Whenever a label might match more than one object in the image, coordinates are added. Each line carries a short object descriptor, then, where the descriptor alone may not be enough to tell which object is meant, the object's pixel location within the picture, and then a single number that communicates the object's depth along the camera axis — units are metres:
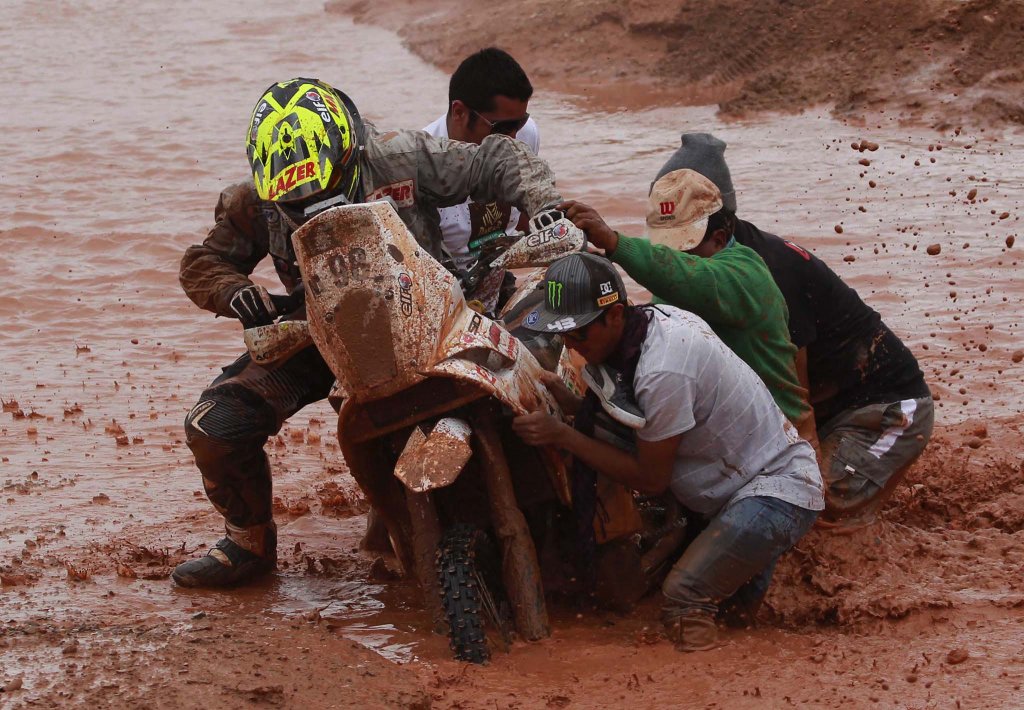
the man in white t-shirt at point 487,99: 13.12
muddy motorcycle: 9.13
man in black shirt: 11.88
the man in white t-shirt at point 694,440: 9.33
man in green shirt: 10.34
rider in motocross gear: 9.80
